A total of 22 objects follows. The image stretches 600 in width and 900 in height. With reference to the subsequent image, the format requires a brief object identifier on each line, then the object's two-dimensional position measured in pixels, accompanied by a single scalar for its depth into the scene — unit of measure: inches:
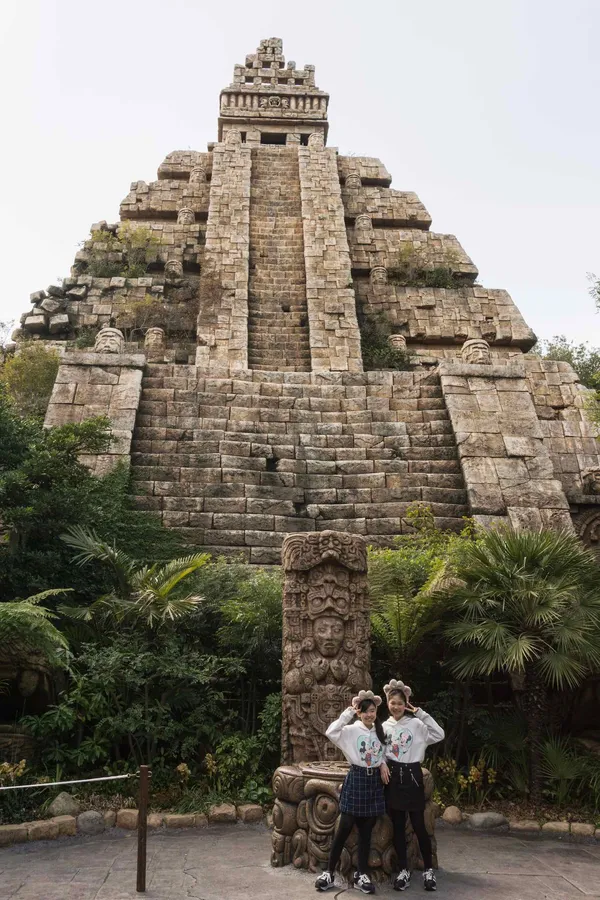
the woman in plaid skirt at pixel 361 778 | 180.7
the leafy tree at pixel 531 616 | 253.1
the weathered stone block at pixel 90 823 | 224.2
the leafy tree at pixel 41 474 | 307.3
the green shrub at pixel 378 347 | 724.0
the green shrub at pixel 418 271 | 850.1
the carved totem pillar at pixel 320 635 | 237.3
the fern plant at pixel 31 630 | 227.5
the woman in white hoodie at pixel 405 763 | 185.0
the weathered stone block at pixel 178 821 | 230.7
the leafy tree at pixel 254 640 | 278.1
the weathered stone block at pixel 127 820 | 227.8
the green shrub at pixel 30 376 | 609.5
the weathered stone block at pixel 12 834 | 212.4
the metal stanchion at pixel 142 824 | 175.8
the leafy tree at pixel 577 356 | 953.5
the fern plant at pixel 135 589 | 269.7
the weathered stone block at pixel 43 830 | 216.1
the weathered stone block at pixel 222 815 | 236.2
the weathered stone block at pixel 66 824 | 221.0
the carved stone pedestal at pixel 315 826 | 186.4
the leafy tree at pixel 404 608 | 272.2
